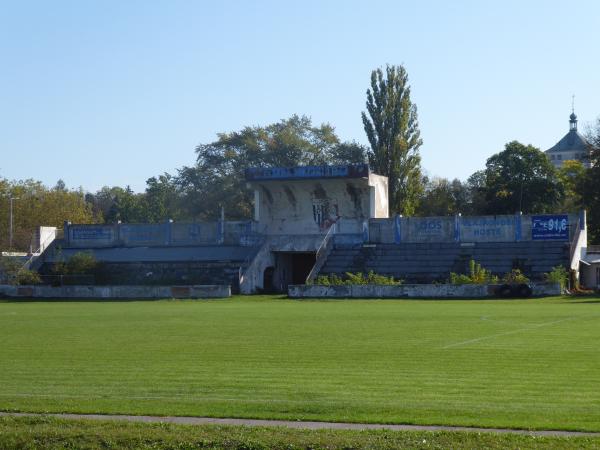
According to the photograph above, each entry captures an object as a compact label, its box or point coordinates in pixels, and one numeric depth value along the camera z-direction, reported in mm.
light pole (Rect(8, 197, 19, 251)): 91125
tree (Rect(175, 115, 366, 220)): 110562
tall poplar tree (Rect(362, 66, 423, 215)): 87938
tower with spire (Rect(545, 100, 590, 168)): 195825
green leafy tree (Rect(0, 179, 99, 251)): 95688
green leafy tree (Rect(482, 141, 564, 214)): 98688
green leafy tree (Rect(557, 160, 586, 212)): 93375
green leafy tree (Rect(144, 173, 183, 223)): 117125
